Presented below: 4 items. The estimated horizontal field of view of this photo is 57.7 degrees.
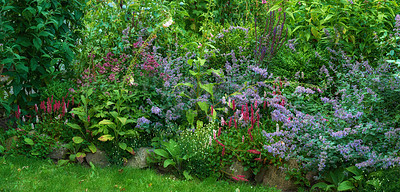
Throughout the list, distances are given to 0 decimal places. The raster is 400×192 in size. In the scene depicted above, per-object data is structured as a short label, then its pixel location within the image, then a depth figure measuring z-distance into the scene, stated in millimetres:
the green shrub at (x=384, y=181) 3590
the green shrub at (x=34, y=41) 4969
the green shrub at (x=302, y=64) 5293
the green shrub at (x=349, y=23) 5398
